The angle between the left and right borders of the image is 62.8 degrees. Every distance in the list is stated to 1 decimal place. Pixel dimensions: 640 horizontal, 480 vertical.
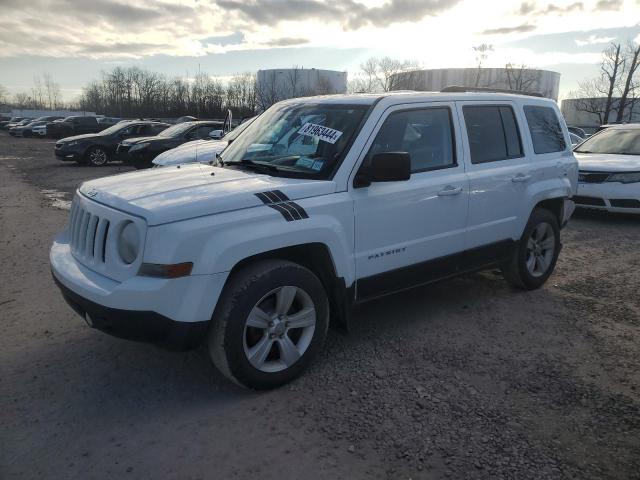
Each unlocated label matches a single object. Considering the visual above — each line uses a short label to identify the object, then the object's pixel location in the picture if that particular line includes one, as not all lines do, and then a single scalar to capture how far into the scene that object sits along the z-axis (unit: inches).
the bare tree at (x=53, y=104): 5137.8
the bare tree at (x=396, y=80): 2093.8
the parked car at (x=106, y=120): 1167.0
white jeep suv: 115.5
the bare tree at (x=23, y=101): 5201.8
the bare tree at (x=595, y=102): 1577.4
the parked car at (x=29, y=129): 1668.3
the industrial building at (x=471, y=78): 2114.9
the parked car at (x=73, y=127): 1218.0
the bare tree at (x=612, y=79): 1320.1
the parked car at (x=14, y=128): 1818.9
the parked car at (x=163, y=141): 550.9
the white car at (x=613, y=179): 334.6
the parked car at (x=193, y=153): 359.3
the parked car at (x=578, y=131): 831.6
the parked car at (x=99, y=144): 686.5
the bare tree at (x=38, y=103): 5096.0
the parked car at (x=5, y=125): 2254.8
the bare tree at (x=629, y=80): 1247.0
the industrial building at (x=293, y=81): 2839.6
